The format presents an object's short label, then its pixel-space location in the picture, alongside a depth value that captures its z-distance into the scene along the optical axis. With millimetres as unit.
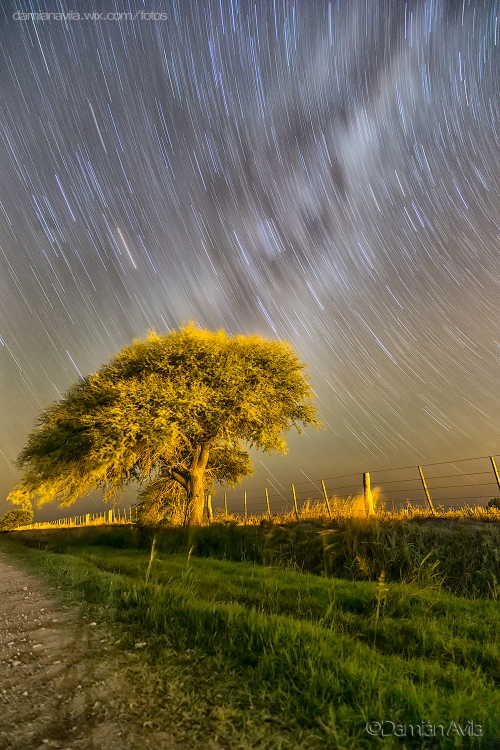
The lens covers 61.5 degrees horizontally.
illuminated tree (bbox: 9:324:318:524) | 20172
